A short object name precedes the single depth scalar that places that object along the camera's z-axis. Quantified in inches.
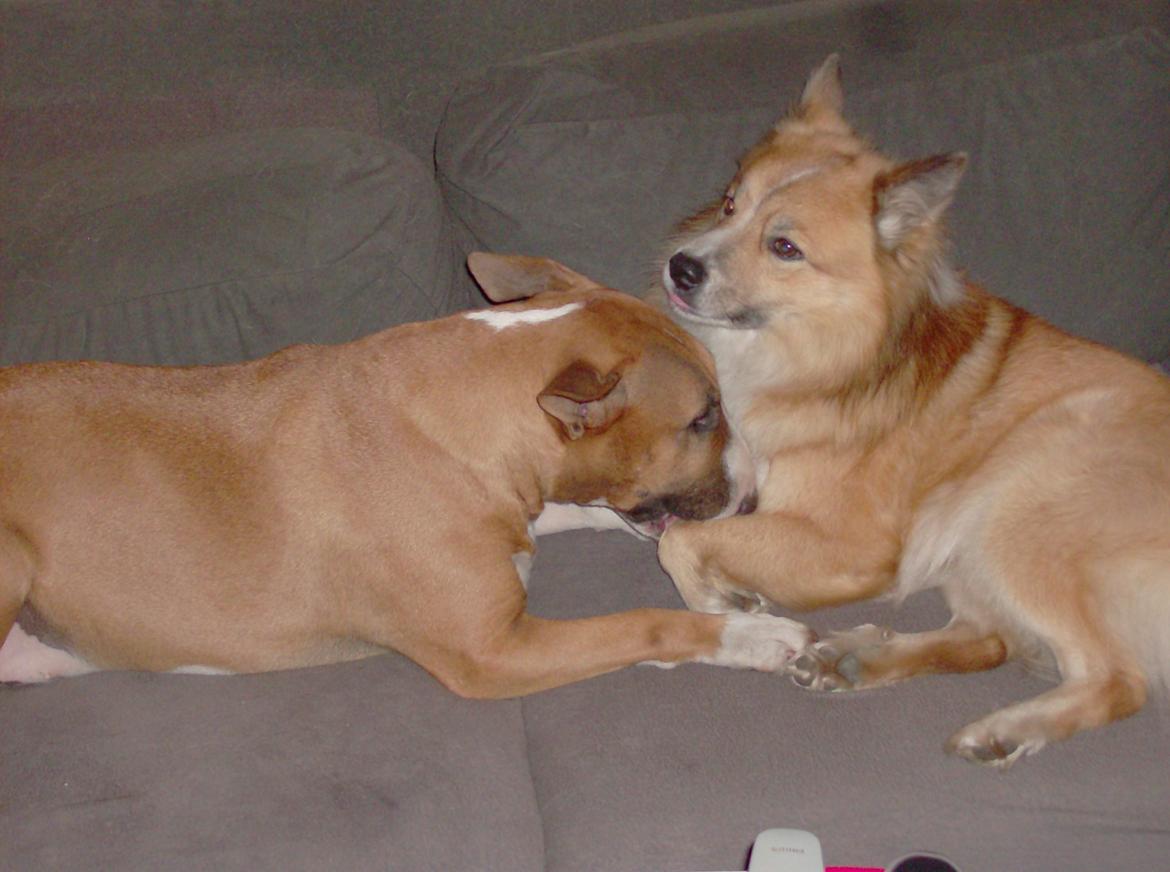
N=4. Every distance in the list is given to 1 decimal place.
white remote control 63.2
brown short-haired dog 68.8
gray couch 66.2
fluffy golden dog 69.9
